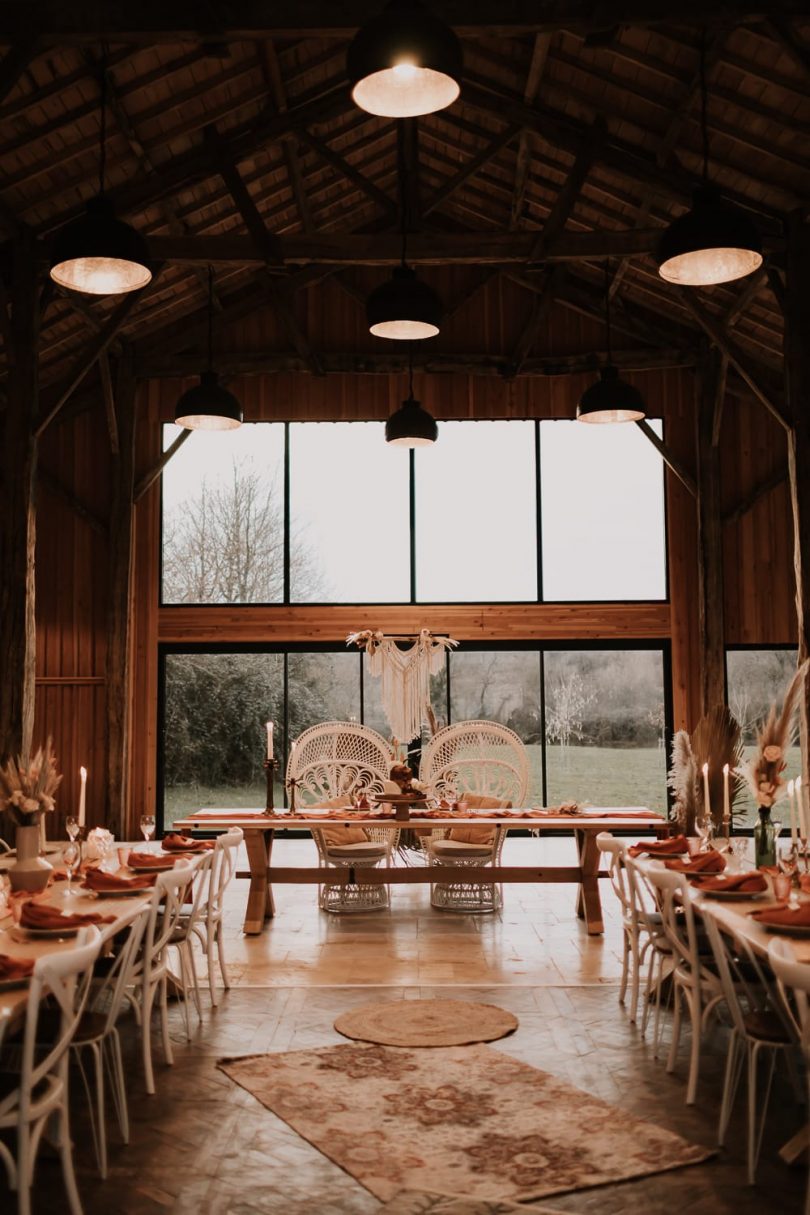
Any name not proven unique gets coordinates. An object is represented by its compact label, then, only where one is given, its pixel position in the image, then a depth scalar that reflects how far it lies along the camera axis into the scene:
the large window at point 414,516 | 13.32
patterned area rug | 3.86
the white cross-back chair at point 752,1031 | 3.87
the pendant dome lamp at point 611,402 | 8.19
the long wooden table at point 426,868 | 7.75
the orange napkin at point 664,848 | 5.79
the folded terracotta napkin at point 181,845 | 6.27
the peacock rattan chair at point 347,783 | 8.64
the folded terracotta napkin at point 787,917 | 3.98
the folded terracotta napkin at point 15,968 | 3.42
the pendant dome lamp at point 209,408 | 8.04
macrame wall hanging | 11.18
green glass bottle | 5.55
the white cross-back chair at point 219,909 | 5.92
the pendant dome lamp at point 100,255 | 4.88
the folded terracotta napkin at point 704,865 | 5.16
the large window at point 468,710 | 13.14
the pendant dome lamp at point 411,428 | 8.90
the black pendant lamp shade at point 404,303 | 6.27
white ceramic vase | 4.93
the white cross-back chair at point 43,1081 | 3.11
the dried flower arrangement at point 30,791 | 4.95
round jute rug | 5.39
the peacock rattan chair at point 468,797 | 8.47
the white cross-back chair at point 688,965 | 4.50
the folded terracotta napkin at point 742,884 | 4.68
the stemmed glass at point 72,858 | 5.05
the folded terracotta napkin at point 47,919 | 4.05
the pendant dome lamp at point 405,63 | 3.65
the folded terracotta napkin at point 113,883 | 4.88
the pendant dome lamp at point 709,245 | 4.75
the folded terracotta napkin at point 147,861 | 5.54
